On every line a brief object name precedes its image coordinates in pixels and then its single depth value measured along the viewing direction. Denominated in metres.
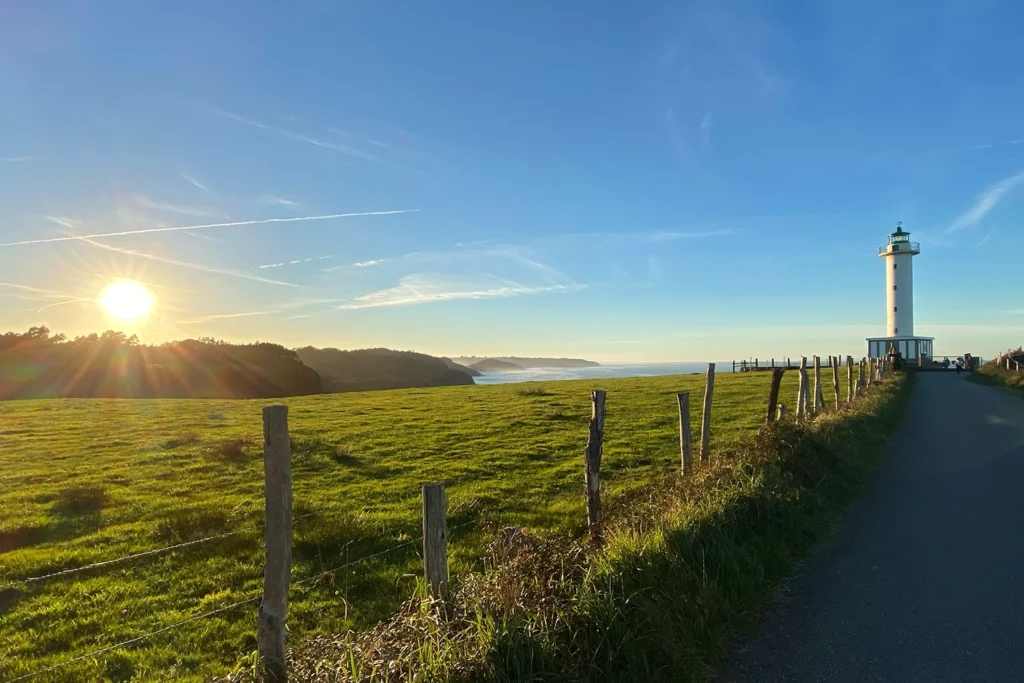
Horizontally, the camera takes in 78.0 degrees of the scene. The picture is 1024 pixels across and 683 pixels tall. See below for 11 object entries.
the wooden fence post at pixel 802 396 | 16.78
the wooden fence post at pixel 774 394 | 13.45
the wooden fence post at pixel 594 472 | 6.95
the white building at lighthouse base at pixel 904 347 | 67.12
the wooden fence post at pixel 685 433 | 10.05
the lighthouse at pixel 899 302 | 68.44
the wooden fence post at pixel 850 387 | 22.82
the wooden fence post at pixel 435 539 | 4.77
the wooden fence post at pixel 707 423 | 11.02
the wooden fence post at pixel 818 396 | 19.13
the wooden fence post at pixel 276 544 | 3.90
